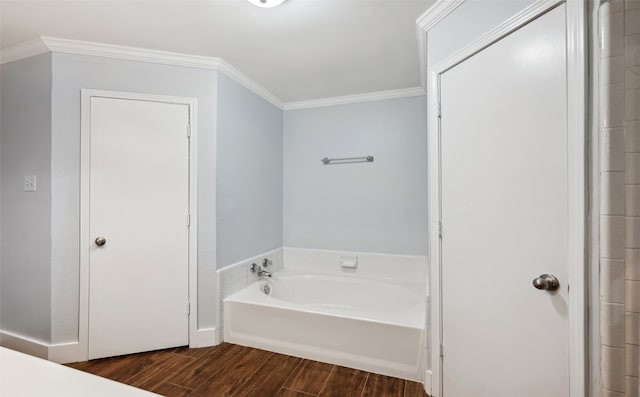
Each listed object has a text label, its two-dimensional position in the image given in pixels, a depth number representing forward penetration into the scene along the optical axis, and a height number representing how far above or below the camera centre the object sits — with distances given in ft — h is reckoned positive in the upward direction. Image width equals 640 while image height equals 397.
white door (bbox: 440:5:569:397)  3.67 -0.23
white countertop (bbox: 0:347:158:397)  1.68 -1.13
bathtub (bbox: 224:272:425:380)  6.25 -3.13
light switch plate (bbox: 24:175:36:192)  6.80 +0.40
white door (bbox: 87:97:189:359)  6.81 -0.64
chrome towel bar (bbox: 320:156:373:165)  9.86 +1.41
